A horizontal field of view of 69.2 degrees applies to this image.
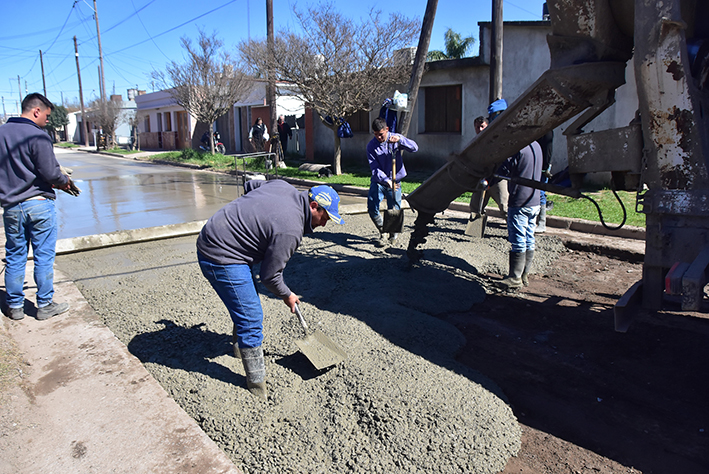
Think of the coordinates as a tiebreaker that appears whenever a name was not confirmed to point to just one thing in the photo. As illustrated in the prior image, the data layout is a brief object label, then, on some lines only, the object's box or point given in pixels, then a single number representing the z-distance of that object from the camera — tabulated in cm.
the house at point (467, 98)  1229
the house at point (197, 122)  2639
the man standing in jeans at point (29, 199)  422
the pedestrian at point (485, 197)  732
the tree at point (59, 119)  5812
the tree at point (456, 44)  3662
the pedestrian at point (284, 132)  2192
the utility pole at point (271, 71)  1568
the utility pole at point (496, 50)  1016
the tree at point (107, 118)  3875
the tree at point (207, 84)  2359
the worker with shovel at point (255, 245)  305
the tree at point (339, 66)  1487
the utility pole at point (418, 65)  952
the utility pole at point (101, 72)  3753
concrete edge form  691
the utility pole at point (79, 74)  4284
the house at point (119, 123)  4693
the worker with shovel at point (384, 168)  700
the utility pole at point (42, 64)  5834
